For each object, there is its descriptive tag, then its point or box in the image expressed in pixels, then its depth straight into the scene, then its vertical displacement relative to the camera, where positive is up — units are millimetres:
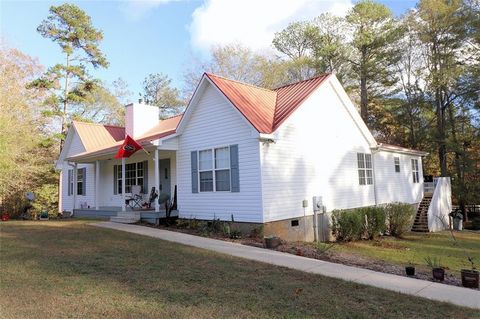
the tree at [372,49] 27938 +11157
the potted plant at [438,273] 6789 -1647
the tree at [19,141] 18031 +3393
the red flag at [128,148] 13836 +1913
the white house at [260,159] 11422 +1343
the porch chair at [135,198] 15589 -46
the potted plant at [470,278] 6449 -1680
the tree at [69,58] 23772 +9993
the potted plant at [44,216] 17656 -776
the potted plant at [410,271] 7102 -1655
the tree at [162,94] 35250 +10309
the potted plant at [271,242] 9438 -1317
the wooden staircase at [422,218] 18688 -1659
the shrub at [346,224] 12930 -1238
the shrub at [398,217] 15562 -1256
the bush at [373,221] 14039 -1269
